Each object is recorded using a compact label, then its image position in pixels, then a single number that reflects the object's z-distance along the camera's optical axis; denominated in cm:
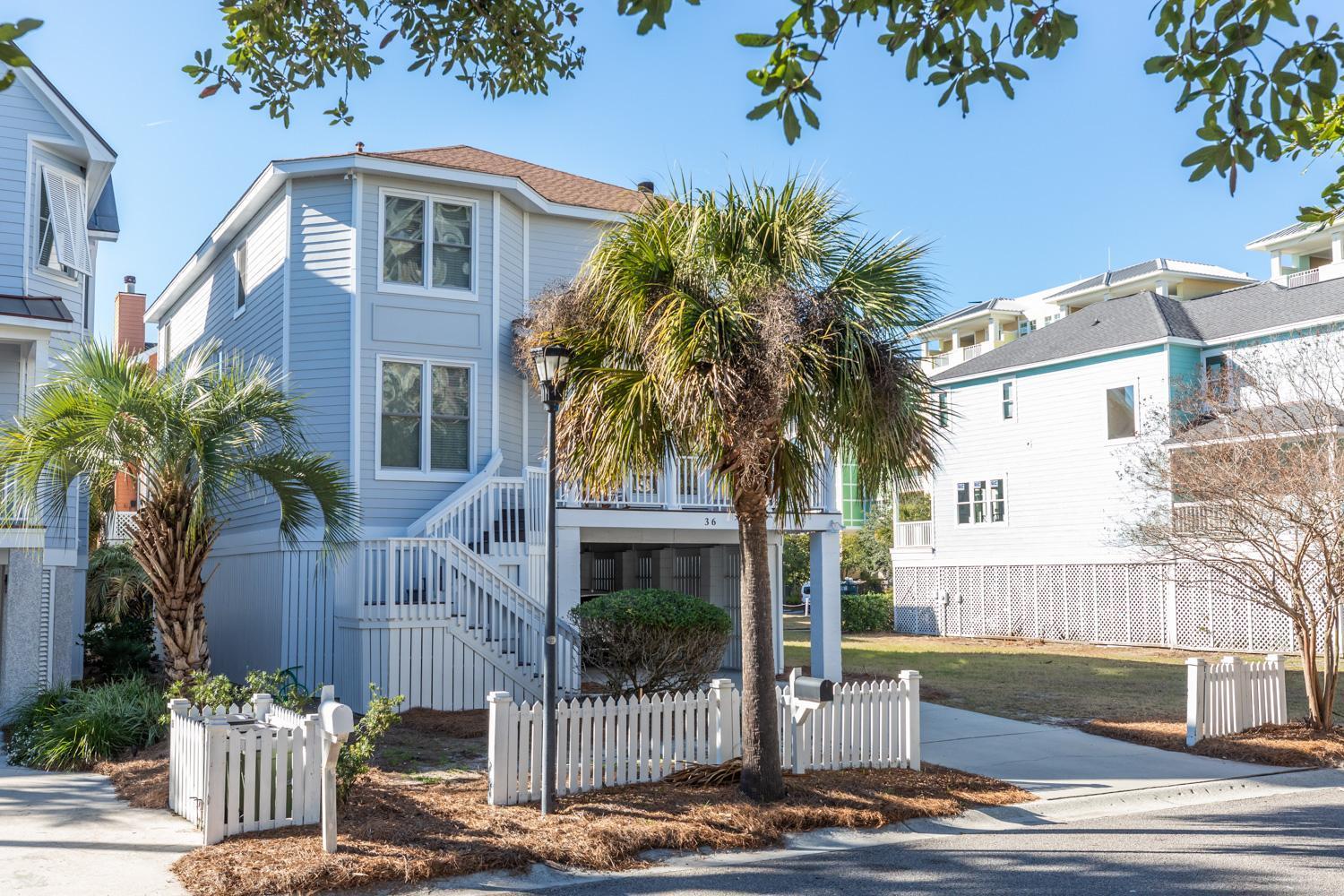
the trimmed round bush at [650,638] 1333
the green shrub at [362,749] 862
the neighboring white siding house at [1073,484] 2858
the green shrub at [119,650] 1634
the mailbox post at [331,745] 768
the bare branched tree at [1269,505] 1366
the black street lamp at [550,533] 905
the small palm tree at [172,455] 1086
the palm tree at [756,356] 925
